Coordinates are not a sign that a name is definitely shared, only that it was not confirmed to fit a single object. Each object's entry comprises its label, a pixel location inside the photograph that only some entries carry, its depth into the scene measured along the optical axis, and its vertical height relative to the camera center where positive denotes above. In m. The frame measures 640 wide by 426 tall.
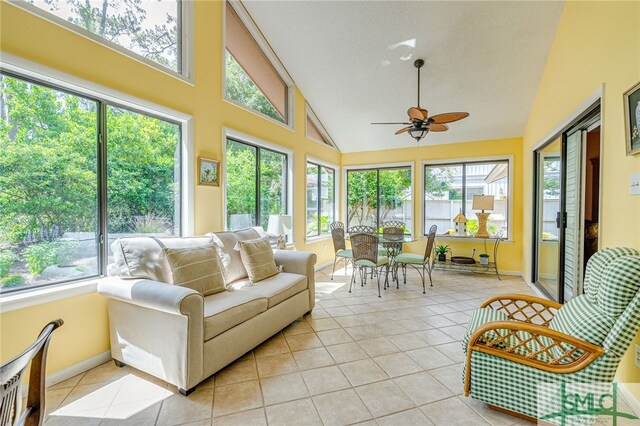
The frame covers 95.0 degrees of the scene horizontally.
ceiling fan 3.46 +1.10
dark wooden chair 0.84 -0.57
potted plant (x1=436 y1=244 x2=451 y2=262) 5.86 -0.88
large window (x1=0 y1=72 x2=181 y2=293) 2.10 +0.23
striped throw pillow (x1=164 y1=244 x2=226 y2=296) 2.42 -0.52
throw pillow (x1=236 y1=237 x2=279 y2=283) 3.10 -0.54
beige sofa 2.01 -0.84
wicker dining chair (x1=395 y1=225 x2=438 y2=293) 4.57 -0.78
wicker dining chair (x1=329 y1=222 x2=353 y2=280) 5.35 -0.60
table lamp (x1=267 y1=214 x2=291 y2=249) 4.06 -0.23
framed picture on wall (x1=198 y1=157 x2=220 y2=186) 3.35 +0.44
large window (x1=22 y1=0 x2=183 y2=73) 2.38 +1.72
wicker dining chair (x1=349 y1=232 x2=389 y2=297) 4.31 -0.62
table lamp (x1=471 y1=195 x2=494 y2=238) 5.26 +0.10
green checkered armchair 1.54 -0.80
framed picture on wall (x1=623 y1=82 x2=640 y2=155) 1.88 +0.60
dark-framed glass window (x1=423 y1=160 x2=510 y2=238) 5.69 +0.37
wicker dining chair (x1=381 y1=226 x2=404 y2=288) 4.65 -0.56
